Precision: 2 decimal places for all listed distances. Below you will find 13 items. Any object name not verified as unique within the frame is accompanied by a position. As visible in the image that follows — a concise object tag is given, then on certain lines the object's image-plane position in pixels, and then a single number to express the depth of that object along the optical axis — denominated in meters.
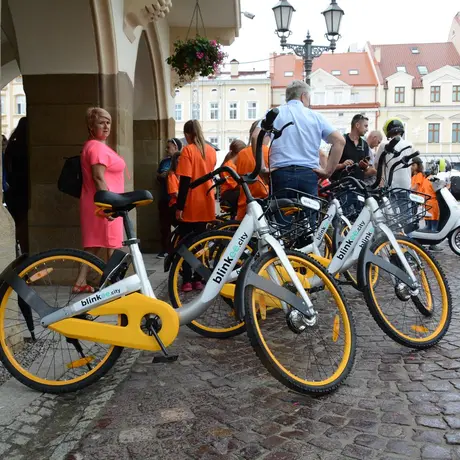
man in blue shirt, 5.37
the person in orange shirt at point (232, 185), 7.22
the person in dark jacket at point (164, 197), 9.37
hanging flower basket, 8.71
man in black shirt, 8.01
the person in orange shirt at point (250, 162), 6.55
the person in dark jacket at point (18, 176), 6.89
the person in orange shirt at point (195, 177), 6.20
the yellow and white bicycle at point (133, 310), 3.42
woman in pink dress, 5.30
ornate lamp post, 12.67
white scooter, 9.88
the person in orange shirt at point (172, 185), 8.14
